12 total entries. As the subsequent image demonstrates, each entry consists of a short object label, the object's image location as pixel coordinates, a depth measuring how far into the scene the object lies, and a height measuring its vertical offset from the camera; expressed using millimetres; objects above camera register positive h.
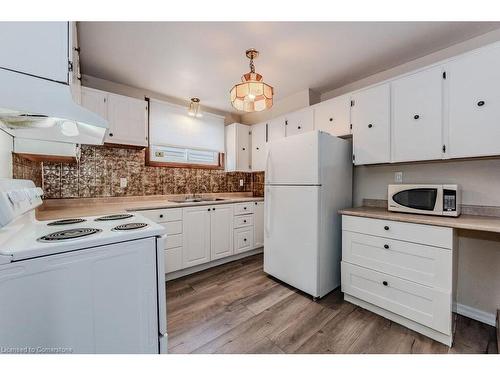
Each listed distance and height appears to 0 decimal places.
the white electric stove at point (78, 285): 812 -431
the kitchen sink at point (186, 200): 2908 -201
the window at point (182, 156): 3091 +459
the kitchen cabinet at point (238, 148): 3553 +624
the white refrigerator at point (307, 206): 2057 -211
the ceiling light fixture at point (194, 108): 3063 +1110
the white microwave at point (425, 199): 1678 -117
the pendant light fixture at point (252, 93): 1824 +796
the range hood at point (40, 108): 850 +344
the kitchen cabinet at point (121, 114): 2357 +837
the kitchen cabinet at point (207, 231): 2479 -596
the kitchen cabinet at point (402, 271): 1501 -684
